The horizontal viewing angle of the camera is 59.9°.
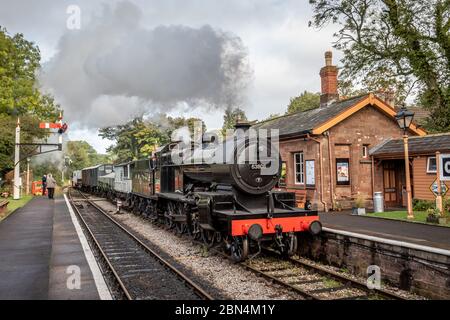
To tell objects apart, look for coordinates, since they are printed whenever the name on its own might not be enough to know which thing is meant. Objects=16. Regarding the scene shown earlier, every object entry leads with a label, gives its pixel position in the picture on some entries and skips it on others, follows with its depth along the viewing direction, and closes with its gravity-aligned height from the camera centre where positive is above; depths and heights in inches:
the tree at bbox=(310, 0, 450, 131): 677.3 +241.4
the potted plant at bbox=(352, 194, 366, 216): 508.1 -35.1
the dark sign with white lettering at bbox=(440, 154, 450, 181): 442.3 +13.5
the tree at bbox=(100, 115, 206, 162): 1243.8 +184.7
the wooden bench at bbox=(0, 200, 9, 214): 567.2 -29.2
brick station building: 581.6 +46.4
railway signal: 826.2 +87.7
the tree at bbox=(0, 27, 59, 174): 804.0 +214.2
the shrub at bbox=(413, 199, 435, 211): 504.2 -33.6
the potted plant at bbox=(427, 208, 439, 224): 400.5 -38.2
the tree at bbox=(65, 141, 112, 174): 2815.0 +210.6
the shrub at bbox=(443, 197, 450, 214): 435.5 -29.3
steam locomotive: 301.7 -15.2
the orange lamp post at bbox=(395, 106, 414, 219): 441.1 +66.6
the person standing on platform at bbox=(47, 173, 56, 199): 958.0 -2.6
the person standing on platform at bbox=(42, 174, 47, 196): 1098.7 +5.9
